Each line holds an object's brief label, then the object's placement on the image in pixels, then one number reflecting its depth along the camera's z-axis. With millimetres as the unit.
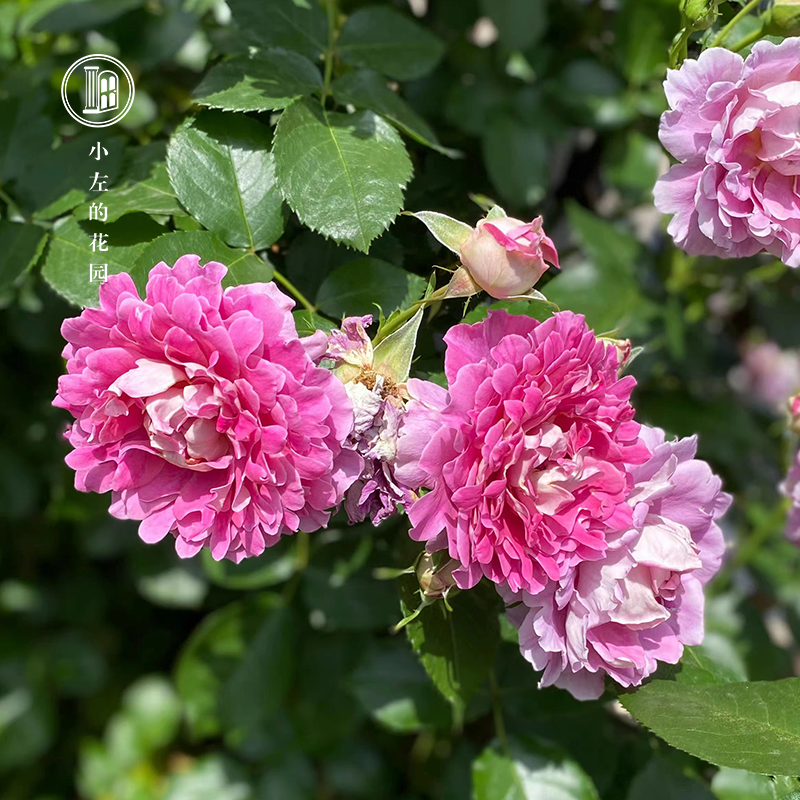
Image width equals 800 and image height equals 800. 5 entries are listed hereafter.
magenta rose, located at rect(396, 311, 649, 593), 504
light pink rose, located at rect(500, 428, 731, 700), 529
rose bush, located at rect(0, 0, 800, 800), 516
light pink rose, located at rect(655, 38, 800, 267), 557
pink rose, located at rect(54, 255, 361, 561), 505
